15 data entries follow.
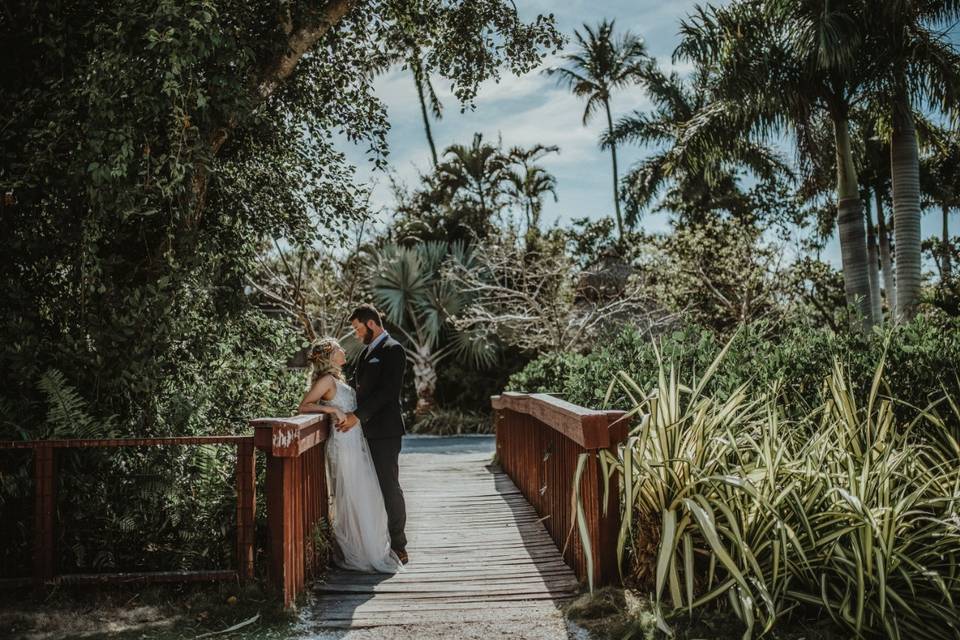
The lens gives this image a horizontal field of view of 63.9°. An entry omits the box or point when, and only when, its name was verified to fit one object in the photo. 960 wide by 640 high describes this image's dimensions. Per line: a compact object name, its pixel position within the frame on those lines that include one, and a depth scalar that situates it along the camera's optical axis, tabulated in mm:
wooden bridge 4457
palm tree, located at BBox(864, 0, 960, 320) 12281
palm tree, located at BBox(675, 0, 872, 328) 13438
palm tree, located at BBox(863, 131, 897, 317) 23891
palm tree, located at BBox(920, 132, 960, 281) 24875
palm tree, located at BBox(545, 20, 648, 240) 29250
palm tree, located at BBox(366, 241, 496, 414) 20938
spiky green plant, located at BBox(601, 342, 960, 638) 3566
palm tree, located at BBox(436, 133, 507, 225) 25219
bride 5484
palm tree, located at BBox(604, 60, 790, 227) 23938
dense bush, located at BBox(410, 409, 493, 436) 21031
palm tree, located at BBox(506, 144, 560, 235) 25562
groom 5672
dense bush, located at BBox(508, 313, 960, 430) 5617
